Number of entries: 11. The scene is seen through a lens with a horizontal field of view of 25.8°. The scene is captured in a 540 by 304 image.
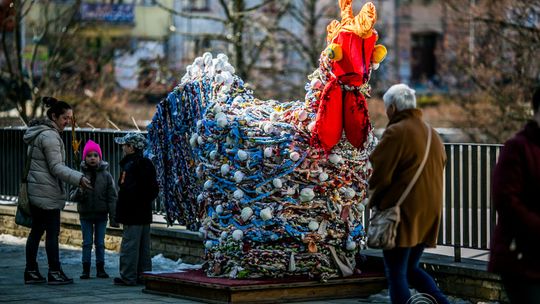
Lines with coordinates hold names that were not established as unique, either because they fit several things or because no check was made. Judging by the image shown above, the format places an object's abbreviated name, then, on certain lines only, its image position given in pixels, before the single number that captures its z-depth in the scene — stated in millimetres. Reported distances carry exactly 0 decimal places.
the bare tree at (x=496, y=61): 24469
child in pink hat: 12438
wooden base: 9898
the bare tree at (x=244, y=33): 27906
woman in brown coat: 8242
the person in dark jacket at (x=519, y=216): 6285
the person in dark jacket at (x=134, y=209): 11477
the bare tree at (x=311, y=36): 31317
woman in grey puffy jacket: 11242
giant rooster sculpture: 9969
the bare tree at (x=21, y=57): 23406
